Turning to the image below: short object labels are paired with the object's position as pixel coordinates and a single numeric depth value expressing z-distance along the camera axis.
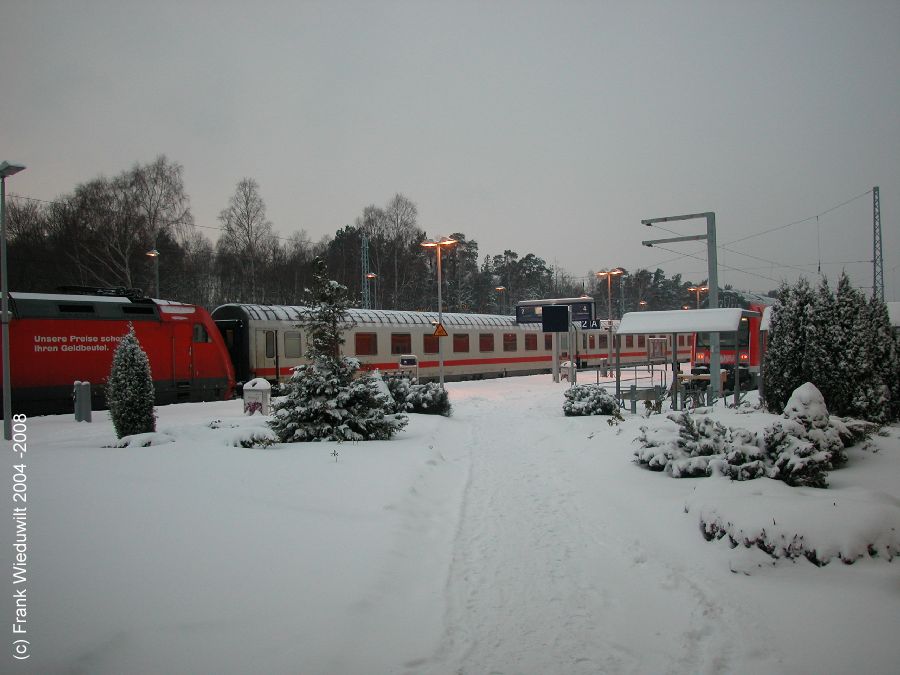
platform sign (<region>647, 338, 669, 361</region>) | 36.24
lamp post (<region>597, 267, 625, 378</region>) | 32.91
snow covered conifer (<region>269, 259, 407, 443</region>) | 9.62
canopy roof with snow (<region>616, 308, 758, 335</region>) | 13.17
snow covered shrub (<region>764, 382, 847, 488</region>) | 5.89
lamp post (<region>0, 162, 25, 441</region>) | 9.77
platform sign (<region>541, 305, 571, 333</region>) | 23.02
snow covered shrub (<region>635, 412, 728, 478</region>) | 7.09
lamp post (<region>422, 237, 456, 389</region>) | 20.62
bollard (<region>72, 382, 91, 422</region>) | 13.30
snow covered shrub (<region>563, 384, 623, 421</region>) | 14.06
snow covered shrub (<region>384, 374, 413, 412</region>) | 14.49
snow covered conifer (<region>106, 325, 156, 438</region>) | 9.82
